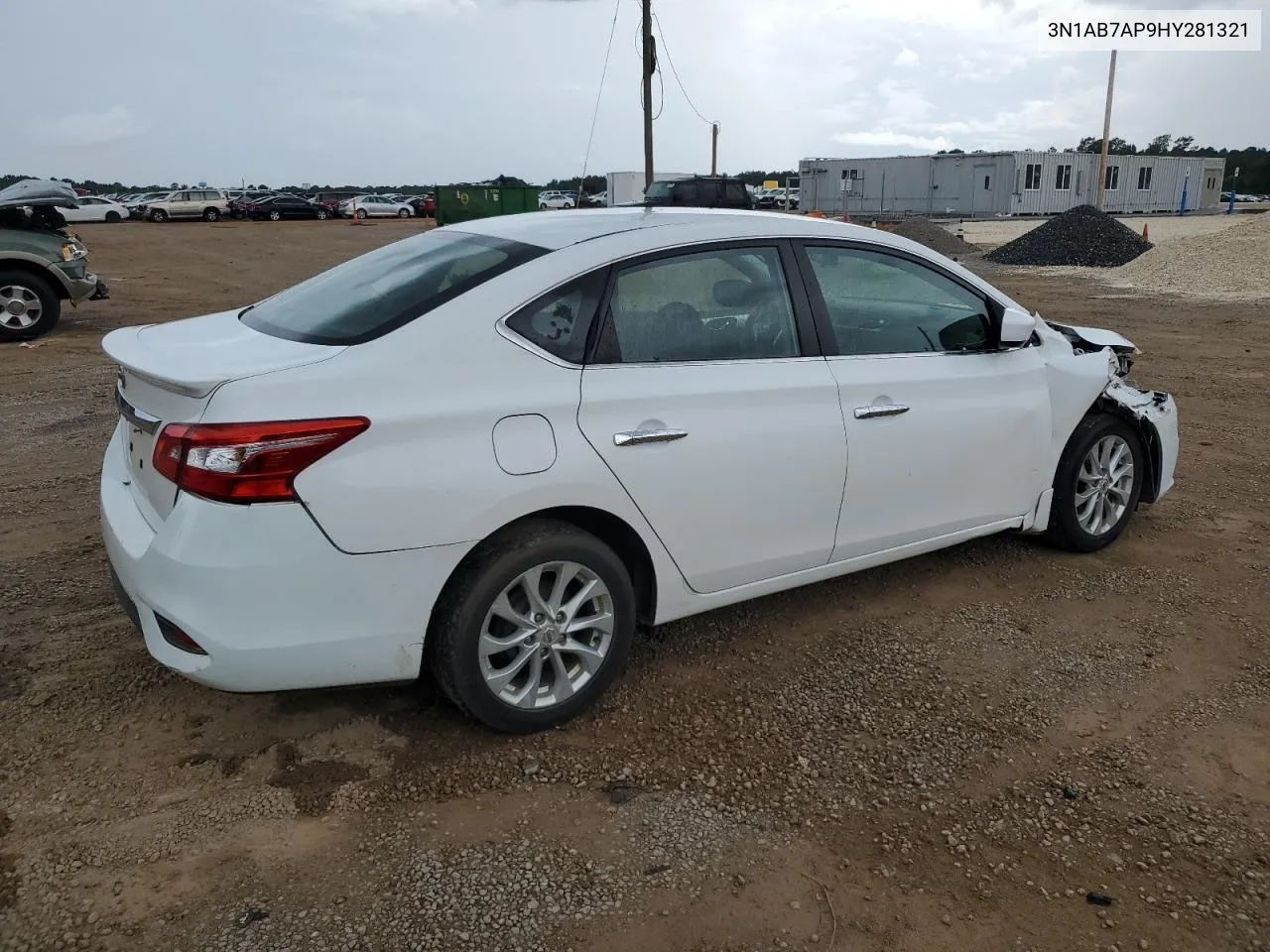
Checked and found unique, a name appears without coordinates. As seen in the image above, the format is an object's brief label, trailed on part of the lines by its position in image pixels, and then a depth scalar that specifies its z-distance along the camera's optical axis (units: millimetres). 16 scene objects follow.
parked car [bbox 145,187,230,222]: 45688
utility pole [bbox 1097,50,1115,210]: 37594
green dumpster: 30266
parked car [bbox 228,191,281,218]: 47469
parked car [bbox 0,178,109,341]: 11016
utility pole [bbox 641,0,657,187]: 22745
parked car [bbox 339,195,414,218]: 52875
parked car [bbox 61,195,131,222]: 44188
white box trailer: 37688
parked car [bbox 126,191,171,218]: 46225
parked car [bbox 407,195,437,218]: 53438
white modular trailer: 49406
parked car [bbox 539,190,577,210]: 56594
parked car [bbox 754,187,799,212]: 50831
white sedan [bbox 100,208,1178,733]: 2703
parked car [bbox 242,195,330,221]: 47375
